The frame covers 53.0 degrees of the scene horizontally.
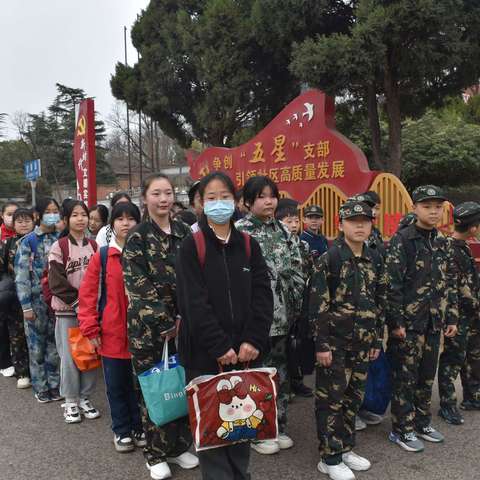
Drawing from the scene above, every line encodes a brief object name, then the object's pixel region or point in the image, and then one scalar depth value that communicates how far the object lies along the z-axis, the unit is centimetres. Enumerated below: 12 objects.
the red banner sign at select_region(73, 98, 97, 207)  856
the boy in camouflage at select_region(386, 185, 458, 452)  303
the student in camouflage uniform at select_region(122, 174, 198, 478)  262
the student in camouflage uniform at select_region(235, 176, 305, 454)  301
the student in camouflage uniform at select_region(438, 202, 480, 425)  347
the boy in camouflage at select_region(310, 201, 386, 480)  272
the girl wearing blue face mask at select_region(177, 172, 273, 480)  215
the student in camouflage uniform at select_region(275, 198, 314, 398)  309
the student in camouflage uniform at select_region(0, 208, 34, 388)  439
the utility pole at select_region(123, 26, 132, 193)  2161
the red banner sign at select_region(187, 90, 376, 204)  635
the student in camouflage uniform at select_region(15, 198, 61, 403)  402
